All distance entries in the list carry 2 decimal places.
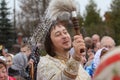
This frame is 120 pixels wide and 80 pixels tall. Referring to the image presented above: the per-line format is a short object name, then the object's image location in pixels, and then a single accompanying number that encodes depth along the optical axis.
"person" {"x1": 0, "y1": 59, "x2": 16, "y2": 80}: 5.21
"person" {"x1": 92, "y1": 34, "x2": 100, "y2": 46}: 8.44
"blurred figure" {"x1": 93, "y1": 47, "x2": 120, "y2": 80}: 1.07
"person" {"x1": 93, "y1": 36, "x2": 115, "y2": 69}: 6.07
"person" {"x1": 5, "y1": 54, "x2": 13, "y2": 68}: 7.88
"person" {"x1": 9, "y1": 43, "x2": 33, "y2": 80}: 7.91
